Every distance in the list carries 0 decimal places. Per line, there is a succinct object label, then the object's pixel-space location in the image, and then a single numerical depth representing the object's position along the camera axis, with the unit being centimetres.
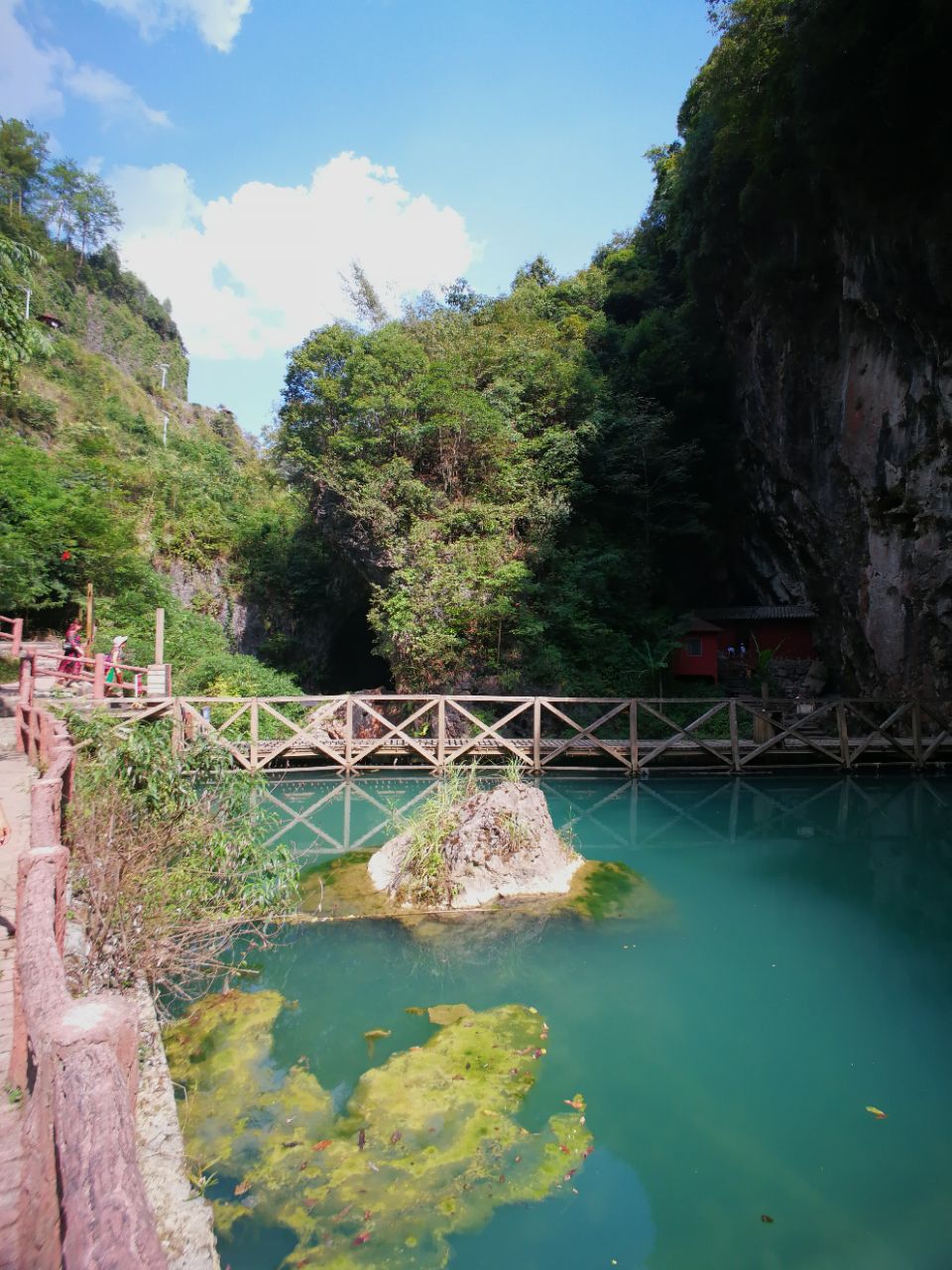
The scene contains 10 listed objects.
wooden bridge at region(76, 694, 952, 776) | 1202
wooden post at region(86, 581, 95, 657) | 1460
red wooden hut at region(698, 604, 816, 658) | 1916
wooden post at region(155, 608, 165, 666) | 1304
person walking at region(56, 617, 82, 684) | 1297
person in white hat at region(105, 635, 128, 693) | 1284
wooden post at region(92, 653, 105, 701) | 1068
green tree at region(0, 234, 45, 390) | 1149
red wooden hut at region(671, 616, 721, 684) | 1711
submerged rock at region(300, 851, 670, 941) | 622
